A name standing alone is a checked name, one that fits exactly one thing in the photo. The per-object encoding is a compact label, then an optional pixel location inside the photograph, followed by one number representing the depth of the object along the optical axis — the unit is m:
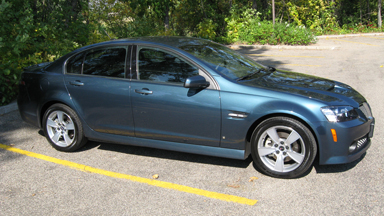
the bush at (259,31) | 16.44
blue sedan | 3.75
